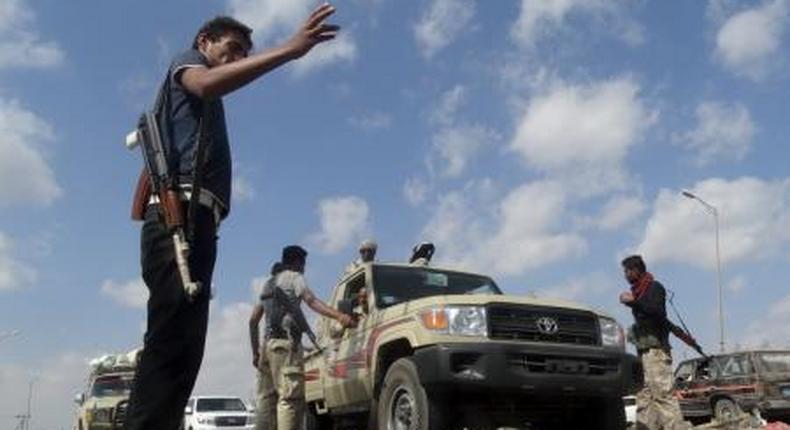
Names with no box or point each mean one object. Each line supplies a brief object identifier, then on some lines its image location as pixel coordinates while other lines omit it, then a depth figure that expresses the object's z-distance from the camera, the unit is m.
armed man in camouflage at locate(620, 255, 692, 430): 9.83
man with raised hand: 3.40
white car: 26.38
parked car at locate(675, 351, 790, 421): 20.91
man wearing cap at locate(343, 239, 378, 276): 10.81
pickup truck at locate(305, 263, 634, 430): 7.42
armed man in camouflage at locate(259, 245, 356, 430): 8.84
